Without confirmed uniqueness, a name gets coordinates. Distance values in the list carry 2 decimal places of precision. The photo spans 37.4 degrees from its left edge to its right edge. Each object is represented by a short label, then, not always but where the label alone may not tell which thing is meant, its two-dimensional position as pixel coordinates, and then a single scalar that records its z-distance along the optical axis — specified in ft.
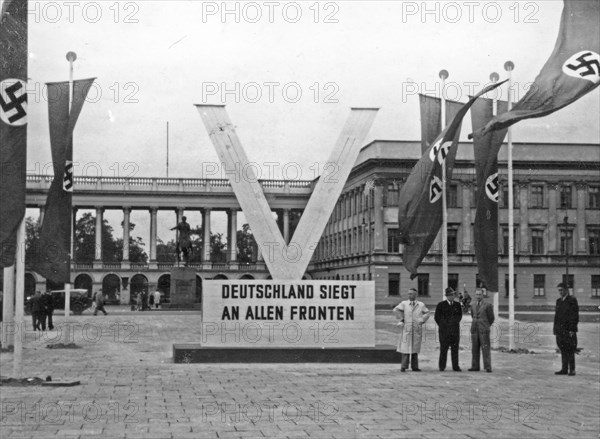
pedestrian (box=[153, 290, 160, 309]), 184.38
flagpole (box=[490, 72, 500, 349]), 69.26
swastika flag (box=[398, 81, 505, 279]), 61.26
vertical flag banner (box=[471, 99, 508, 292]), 64.18
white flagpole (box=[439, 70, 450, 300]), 67.36
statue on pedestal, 177.27
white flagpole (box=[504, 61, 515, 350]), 70.85
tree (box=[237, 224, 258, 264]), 371.97
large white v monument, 58.49
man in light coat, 53.98
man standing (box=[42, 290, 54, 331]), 99.58
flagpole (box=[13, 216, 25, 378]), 43.97
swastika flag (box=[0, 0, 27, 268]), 43.04
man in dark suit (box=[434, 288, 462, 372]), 55.21
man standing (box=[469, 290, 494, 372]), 54.65
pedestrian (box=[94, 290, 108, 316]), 156.19
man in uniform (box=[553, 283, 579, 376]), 53.62
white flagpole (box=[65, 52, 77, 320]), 65.60
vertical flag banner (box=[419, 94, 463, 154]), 68.74
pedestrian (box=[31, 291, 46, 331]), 100.68
